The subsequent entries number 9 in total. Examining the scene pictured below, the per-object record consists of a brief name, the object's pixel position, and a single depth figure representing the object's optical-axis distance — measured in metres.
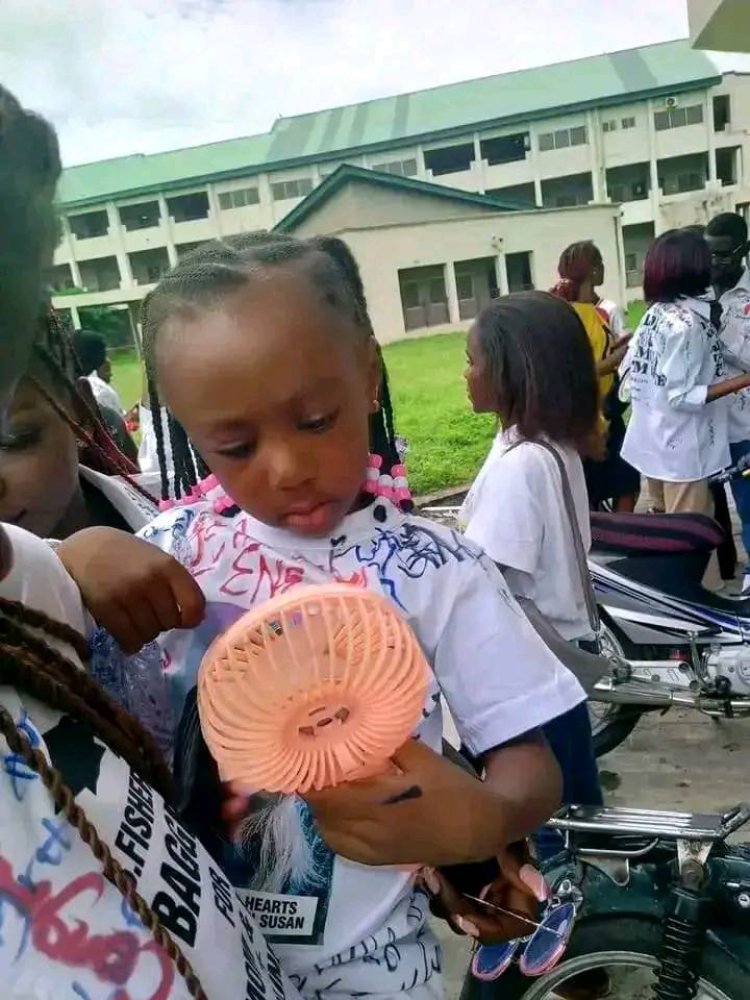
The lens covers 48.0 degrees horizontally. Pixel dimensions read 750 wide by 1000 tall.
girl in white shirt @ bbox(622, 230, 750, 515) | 3.71
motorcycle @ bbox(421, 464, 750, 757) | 2.92
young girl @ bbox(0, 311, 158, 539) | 1.16
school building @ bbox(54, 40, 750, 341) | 19.66
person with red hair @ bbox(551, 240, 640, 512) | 4.82
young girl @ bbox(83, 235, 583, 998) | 0.87
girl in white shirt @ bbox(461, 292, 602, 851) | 2.19
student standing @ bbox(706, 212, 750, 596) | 4.04
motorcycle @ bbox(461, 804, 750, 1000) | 1.53
